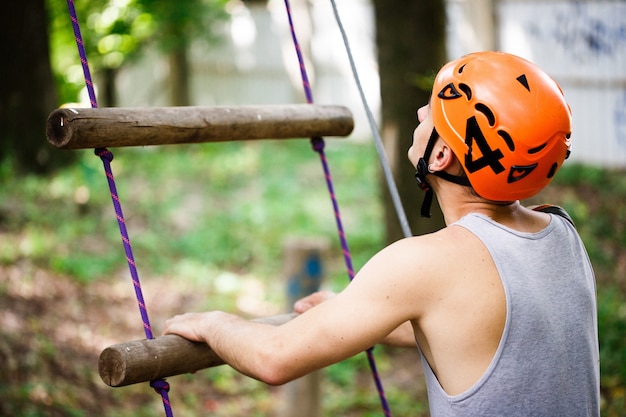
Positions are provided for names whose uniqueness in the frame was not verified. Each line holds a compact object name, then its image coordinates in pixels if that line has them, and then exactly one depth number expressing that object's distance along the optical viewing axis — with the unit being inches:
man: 67.1
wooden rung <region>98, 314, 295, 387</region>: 75.4
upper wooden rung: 77.5
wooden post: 171.0
